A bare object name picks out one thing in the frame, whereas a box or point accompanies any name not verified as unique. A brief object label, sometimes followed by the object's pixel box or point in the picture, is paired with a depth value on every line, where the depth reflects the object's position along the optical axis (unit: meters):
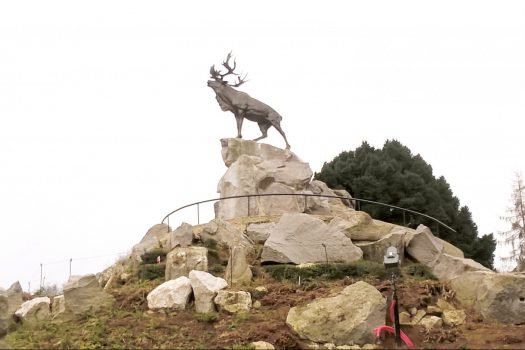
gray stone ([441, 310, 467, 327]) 12.12
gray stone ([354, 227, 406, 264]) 17.06
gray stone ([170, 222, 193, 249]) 17.70
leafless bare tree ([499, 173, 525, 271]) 28.19
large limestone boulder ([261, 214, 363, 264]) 15.86
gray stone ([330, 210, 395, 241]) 18.07
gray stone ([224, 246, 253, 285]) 14.36
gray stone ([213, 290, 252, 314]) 12.35
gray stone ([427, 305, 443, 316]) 12.42
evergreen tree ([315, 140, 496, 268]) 29.88
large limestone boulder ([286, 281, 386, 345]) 11.20
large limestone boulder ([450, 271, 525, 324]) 12.34
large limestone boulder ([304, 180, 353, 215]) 22.52
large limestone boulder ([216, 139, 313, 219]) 21.47
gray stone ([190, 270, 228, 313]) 12.53
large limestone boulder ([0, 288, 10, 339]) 11.17
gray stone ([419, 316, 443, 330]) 11.84
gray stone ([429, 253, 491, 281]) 15.51
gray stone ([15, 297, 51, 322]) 12.92
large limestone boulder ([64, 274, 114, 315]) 12.66
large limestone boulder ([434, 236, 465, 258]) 19.89
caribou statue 23.55
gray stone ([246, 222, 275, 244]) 18.20
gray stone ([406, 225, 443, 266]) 17.27
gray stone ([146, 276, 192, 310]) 12.68
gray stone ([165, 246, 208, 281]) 15.37
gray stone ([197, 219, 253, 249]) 17.34
